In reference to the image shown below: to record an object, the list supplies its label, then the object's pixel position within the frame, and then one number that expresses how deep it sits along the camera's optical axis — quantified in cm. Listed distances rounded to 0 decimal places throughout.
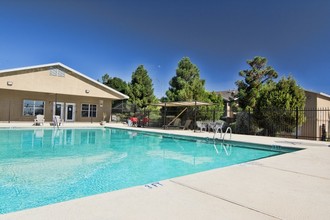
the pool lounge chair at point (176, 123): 1791
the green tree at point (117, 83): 4126
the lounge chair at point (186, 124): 1684
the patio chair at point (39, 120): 1778
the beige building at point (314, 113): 1838
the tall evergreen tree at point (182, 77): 2572
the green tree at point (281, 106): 1301
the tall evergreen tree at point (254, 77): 2128
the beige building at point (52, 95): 1884
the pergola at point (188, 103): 1516
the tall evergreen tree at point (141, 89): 3131
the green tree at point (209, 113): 1780
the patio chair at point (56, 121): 1717
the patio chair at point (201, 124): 1409
